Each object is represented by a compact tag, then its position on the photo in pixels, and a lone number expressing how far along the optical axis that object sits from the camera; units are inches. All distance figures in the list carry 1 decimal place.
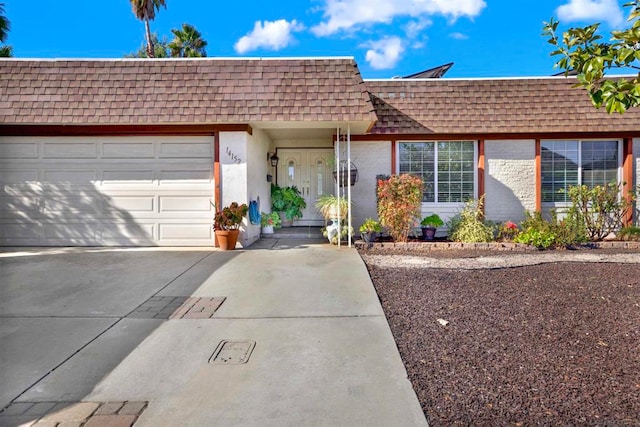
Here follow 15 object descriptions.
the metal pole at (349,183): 320.8
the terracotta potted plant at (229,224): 307.7
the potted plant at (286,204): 440.5
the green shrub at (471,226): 335.6
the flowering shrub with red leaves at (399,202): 317.4
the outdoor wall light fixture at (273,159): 440.9
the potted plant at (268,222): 392.8
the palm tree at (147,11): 786.0
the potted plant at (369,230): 326.6
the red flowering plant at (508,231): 344.5
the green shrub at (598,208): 341.1
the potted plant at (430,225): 349.1
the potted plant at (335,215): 332.8
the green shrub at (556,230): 319.0
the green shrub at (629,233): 340.8
